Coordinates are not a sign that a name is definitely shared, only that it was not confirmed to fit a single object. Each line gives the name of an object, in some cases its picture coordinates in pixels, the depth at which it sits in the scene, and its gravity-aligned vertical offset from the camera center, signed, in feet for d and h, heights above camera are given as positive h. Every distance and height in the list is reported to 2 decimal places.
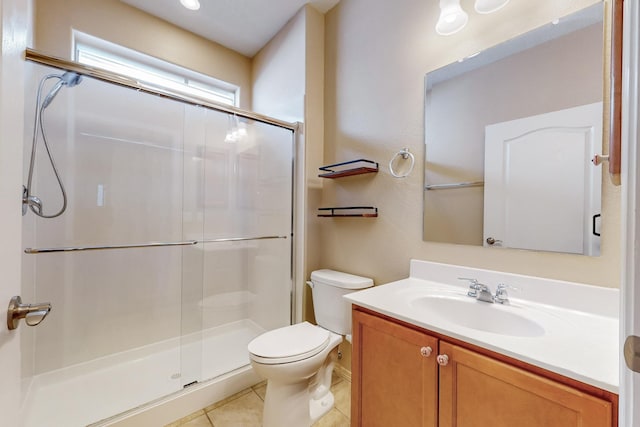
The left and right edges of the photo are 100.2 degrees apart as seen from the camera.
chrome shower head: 4.96 +2.42
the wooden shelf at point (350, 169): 5.58 +1.02
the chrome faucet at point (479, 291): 3.73 -1.09
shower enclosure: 5.47 -0.93
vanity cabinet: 2.17 -1.70
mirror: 3.34 +1.09
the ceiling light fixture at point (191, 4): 6.51 +5.15
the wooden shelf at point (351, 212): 5.62 +0.05
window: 6.51 +4.01
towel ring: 5.06 +1.09
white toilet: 4.24 -2.40
